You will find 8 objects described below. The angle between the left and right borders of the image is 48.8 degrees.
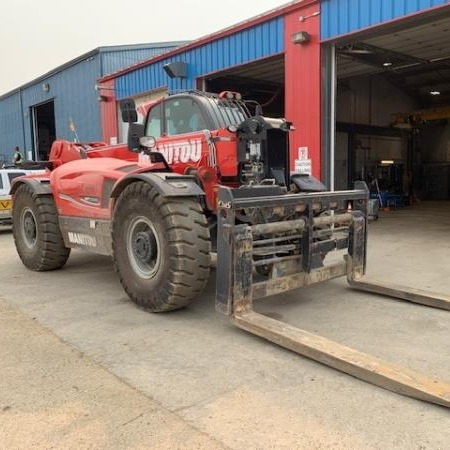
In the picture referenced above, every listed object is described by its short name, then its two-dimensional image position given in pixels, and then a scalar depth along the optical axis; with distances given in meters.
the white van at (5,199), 12.31
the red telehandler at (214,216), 4.32
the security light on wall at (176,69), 13.44
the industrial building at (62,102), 18.89
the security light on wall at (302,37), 10.34
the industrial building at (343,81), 10.08
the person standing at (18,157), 20.97
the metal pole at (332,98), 10.39
